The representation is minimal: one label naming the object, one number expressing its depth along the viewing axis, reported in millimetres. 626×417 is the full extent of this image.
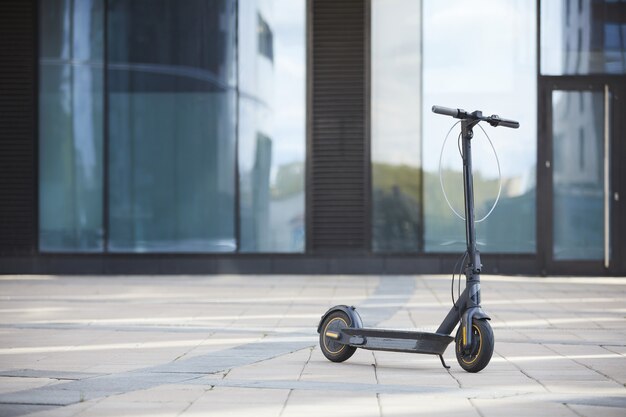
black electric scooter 6305
